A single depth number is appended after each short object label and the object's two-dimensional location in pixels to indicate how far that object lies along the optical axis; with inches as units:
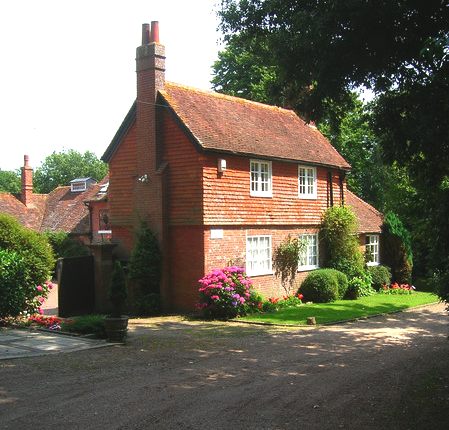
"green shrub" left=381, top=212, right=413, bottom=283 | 1142.3
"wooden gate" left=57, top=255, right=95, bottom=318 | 776.9
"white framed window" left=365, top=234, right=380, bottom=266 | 1124.5
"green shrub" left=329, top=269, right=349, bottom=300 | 954.6
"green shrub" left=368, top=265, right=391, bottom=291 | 1077.8
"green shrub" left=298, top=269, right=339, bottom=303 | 917.8
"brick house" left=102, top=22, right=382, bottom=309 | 778.8
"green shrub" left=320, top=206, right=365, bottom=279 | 992.9
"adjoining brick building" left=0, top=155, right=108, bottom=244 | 1446.9
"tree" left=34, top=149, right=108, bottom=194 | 3225.9
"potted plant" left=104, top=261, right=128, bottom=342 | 539.8
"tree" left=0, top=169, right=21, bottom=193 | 3248.0
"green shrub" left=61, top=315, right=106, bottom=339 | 568.1
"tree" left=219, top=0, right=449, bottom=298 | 353.7
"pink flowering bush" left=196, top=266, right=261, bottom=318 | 734.5
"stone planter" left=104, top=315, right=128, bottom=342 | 539.2
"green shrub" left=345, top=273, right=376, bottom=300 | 981.2
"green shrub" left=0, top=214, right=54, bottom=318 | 636.7
